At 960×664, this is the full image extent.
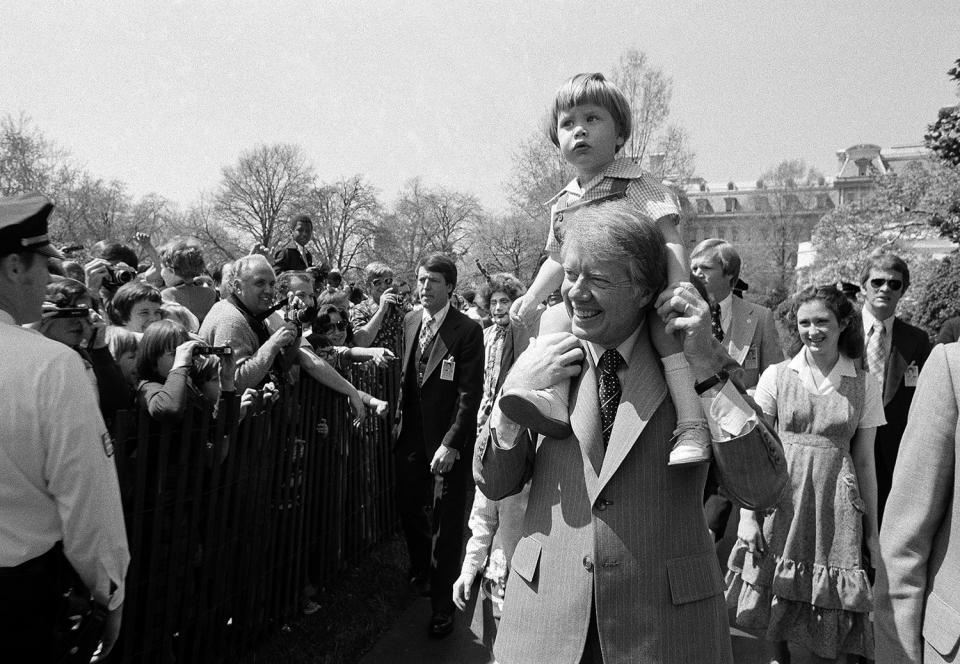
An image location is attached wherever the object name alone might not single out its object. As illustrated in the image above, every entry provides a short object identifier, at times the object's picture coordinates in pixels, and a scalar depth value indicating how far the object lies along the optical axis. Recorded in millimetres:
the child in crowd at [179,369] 3176
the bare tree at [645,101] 28891
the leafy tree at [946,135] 18625
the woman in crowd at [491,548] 2332
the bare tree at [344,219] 47500
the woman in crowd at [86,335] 3143
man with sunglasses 5254
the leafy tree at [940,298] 16719
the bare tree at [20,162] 35156
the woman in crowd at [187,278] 5875
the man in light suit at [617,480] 1886
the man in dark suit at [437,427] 4652
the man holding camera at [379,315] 7211
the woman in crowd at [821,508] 3709
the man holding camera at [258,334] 4188
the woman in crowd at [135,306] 4188
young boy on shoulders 2043
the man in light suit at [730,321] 4586
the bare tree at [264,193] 45469
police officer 2010
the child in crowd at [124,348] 3693
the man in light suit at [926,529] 1870
